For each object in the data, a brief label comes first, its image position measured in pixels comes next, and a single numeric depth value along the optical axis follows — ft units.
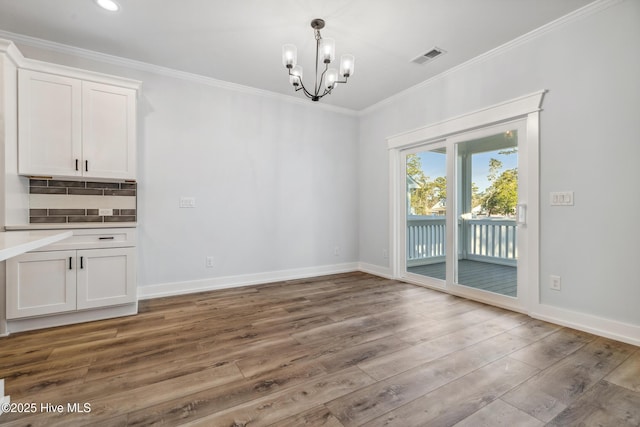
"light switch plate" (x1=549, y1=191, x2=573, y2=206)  8.38
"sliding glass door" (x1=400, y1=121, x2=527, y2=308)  9.96
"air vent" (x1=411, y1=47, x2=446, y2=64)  10.15
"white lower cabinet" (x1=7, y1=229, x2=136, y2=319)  8.04
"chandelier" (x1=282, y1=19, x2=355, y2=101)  7.78
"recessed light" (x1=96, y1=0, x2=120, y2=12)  7.80
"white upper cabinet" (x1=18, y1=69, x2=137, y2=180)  8.57
